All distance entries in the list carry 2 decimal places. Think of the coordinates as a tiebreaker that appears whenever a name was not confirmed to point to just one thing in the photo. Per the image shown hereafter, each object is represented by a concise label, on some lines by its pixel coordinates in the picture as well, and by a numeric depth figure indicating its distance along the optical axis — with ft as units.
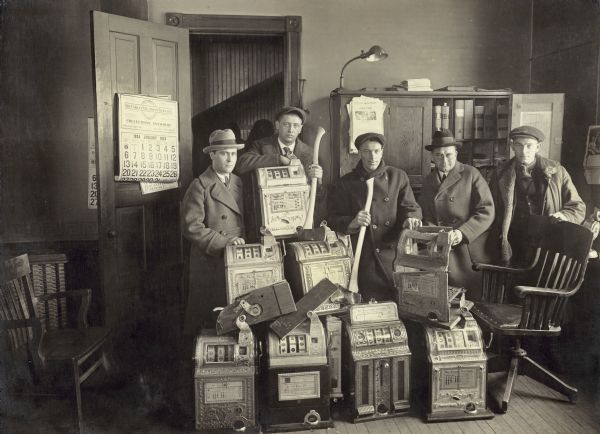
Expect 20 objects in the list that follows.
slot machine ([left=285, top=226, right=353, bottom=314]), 10.70
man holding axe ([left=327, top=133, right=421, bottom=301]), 12.05
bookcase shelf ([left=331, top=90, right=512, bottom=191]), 15.23
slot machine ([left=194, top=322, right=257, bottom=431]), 9.71
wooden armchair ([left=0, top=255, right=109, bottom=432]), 9.65
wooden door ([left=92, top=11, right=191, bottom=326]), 11.71
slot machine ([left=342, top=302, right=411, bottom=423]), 10.20
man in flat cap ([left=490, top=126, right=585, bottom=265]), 11.98
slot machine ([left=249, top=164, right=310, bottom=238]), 11.23
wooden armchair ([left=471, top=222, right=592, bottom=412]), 10.44
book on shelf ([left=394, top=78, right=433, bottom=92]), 15.39
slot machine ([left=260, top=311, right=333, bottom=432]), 9.86
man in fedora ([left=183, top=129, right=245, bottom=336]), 11.29
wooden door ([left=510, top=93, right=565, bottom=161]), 15.01
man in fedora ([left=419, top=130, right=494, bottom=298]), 12.05
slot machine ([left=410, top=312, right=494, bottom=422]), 10.22
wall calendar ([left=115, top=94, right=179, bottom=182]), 12.00
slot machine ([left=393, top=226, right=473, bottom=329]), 10.21
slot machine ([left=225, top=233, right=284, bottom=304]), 10.30
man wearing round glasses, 12.28
